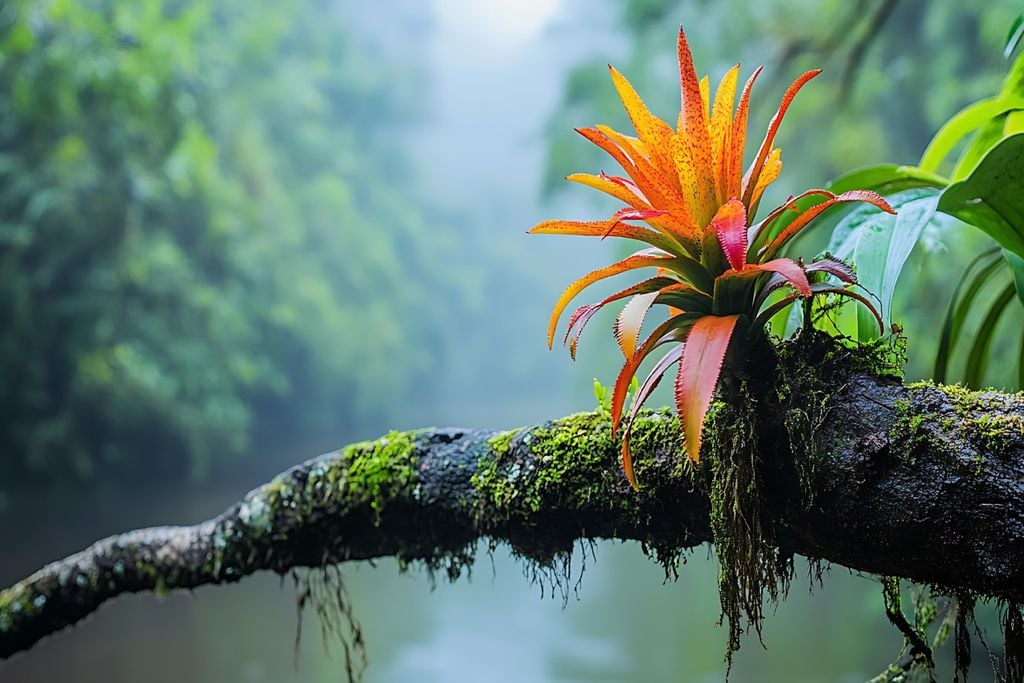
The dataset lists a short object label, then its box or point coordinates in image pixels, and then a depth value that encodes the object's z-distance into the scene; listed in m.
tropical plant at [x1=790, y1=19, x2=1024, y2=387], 0.86
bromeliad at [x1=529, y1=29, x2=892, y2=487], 0.82
